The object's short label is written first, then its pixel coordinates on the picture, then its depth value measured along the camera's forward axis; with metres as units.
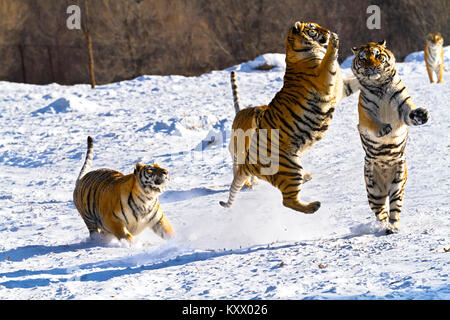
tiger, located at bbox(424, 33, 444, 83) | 21.80
